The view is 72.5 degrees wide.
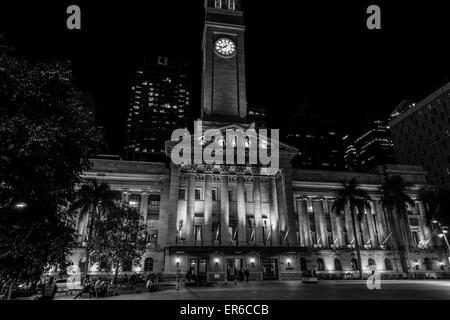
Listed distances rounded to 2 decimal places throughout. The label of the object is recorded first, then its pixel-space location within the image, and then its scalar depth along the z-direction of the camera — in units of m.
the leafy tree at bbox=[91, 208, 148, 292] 35.94
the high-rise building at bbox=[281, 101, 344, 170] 187.75
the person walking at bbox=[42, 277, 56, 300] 20.78
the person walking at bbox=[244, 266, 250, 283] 41.97
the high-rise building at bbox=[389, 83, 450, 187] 79.31
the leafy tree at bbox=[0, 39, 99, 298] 12.34
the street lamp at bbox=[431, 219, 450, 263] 54.91
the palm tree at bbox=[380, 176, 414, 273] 54.25
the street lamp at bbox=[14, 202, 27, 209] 13.01
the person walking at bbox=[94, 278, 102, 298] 24.21
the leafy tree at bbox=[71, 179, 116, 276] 40.88
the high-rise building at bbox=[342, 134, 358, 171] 185.68
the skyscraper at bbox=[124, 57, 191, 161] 177.12
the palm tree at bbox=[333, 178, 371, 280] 50.41
